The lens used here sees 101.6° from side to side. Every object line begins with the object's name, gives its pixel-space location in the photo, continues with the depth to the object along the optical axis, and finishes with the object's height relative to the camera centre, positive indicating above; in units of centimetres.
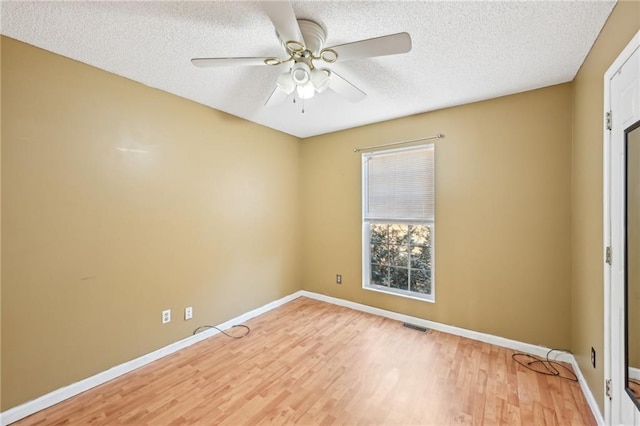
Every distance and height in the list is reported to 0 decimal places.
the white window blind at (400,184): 302 +37
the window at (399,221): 305 -8
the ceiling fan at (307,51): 129 +92
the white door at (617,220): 132 -2
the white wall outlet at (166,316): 246 -98
